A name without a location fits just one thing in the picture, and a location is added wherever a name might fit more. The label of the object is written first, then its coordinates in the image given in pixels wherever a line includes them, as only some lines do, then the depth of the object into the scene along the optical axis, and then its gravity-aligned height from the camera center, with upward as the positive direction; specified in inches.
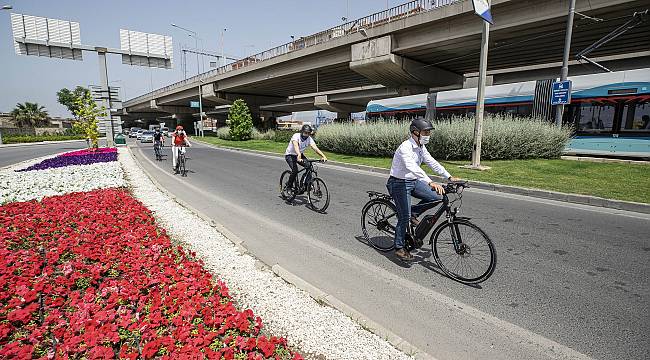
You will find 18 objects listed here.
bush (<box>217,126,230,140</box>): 1550.2 +5.2
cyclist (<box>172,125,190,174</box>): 476.4 -10.8
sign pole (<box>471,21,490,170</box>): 450.6 +41.6
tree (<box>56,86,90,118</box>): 3575.3 +453.3
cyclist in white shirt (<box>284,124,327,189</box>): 281.0 -12.7
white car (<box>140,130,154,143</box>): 1492.4 -10.3
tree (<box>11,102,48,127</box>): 2431.1 +158.6
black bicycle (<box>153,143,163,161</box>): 687.3 -34.4
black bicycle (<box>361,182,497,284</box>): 143.8 -53.1
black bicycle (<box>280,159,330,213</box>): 274.5 -49.8
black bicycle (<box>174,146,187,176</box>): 473.7 -38.6
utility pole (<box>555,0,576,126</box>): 495.8 +152.2
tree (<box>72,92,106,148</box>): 752.3 +45.8
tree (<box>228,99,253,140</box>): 1393.2 +62.3
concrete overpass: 621.0 +230.0
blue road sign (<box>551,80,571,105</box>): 488.5 +68.6
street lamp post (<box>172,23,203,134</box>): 1619.1 +225.0
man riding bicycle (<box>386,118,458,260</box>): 152.0 -21.5
